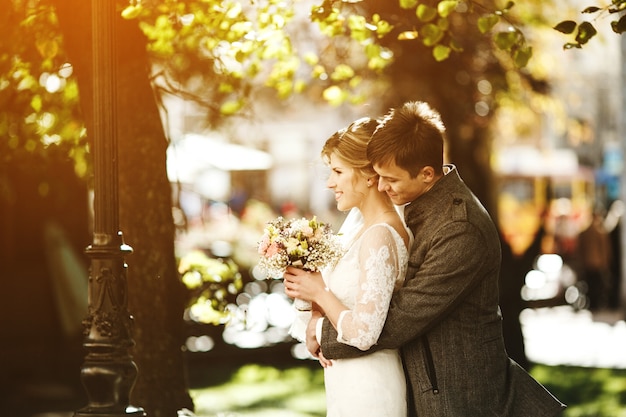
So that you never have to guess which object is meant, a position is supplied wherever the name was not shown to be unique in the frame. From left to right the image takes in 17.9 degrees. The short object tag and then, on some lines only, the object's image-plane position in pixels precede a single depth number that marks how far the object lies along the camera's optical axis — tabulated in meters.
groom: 7.84
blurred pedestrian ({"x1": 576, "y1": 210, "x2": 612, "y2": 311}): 37.75
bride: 8.04
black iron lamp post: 10.22
